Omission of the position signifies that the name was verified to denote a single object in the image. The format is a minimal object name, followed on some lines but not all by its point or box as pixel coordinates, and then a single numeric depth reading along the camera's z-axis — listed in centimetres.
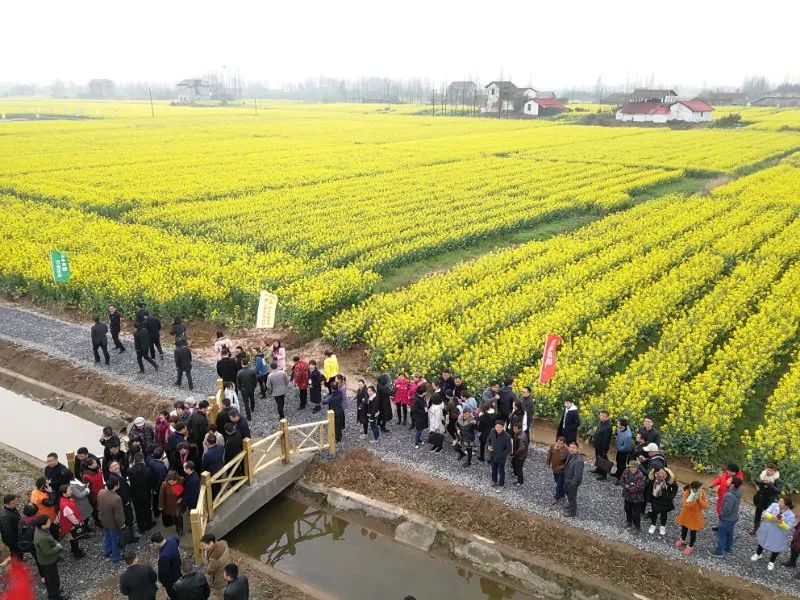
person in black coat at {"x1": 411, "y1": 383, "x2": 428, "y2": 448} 1293
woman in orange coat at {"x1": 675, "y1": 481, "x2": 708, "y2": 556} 981
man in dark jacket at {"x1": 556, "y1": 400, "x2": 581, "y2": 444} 1223
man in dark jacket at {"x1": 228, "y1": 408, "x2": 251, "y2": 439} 1172
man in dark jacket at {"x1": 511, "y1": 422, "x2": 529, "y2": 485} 1152
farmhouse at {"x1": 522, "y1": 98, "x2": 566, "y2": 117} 10562
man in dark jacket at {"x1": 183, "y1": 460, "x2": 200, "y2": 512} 1035
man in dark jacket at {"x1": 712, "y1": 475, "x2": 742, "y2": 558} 973
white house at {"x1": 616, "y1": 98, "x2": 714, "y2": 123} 9294
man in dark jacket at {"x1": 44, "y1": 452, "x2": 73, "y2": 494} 1012
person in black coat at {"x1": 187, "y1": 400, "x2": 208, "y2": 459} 1173
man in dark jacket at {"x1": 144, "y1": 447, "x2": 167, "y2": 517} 1041
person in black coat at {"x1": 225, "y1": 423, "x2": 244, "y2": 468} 1149
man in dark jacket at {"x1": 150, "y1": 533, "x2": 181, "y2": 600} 890
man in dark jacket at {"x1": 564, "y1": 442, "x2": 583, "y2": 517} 1056
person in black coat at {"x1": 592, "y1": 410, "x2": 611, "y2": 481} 1185
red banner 1353
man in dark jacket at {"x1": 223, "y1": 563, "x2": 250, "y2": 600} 805
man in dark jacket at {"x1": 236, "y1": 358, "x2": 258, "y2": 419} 1414
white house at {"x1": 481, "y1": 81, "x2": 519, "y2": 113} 11231
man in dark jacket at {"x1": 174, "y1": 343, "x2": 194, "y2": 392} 1559
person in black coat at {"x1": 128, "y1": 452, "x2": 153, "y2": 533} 1026
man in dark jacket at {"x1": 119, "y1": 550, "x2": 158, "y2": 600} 824
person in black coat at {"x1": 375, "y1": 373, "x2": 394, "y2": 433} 1324
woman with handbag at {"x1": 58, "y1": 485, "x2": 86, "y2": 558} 983
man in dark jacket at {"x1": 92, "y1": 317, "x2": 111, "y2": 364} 1681
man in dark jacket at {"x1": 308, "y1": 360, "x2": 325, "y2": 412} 1462
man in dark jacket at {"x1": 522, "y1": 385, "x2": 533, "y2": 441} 1243
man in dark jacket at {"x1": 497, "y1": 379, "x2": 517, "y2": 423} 1282
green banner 2027
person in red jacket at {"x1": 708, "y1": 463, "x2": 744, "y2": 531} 991
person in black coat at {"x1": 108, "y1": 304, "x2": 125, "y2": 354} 1688
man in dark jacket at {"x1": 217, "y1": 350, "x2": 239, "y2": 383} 1483
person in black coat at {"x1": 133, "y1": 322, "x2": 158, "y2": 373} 1652
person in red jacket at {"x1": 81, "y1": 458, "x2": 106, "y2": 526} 1034
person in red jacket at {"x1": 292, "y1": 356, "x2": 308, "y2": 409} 1469
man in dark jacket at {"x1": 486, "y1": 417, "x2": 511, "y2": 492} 1134
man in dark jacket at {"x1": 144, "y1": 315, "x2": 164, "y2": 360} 1673
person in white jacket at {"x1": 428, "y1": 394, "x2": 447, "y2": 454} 1255
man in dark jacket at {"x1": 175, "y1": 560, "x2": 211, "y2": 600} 822
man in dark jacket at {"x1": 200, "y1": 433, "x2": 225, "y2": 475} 1092
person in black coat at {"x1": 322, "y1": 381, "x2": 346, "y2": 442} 1342
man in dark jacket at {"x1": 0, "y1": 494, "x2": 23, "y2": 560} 923
